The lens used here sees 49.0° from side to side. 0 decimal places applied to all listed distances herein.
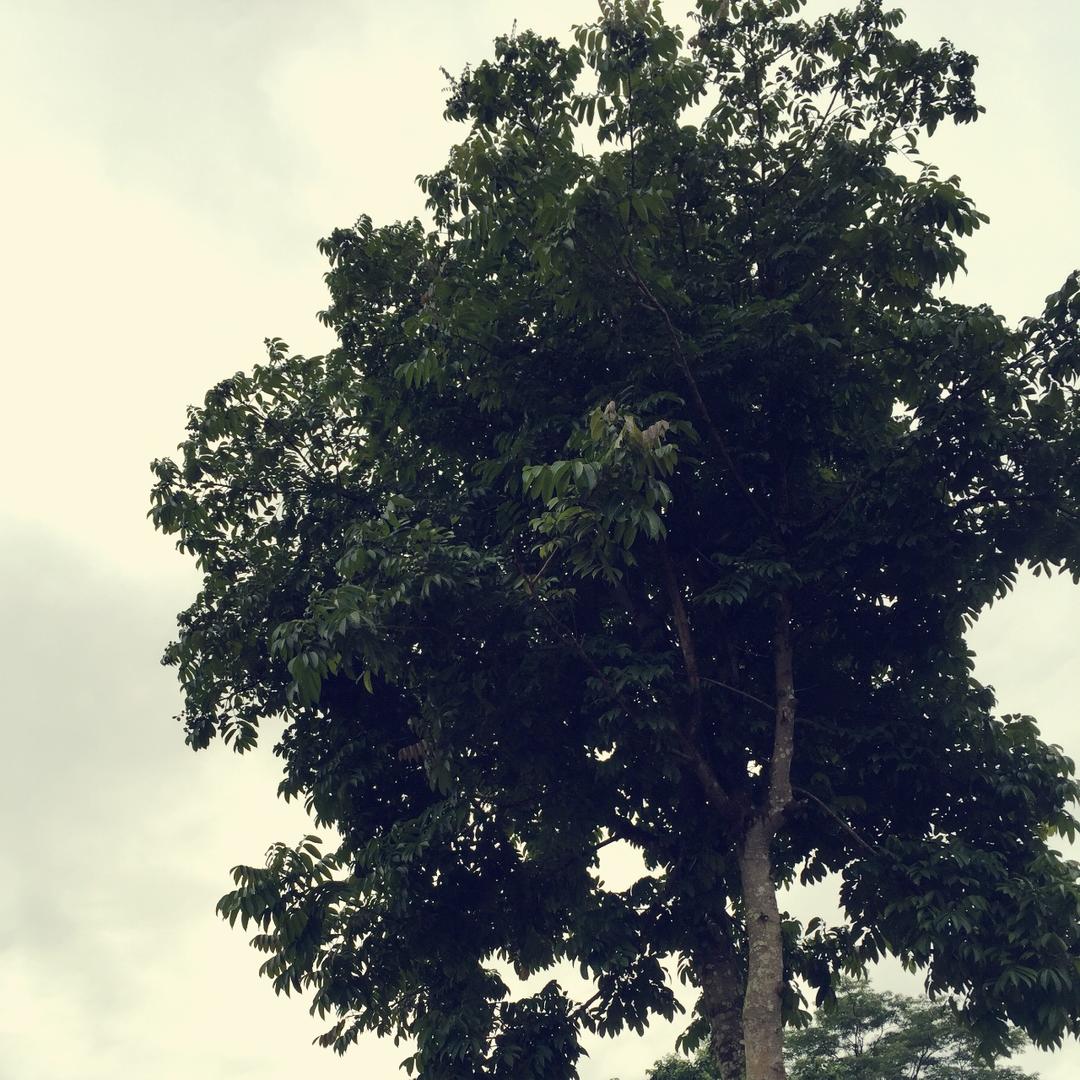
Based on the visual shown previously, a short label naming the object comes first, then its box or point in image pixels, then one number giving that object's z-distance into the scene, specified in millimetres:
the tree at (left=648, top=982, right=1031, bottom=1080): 37250
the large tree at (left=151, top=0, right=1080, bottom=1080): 13352
